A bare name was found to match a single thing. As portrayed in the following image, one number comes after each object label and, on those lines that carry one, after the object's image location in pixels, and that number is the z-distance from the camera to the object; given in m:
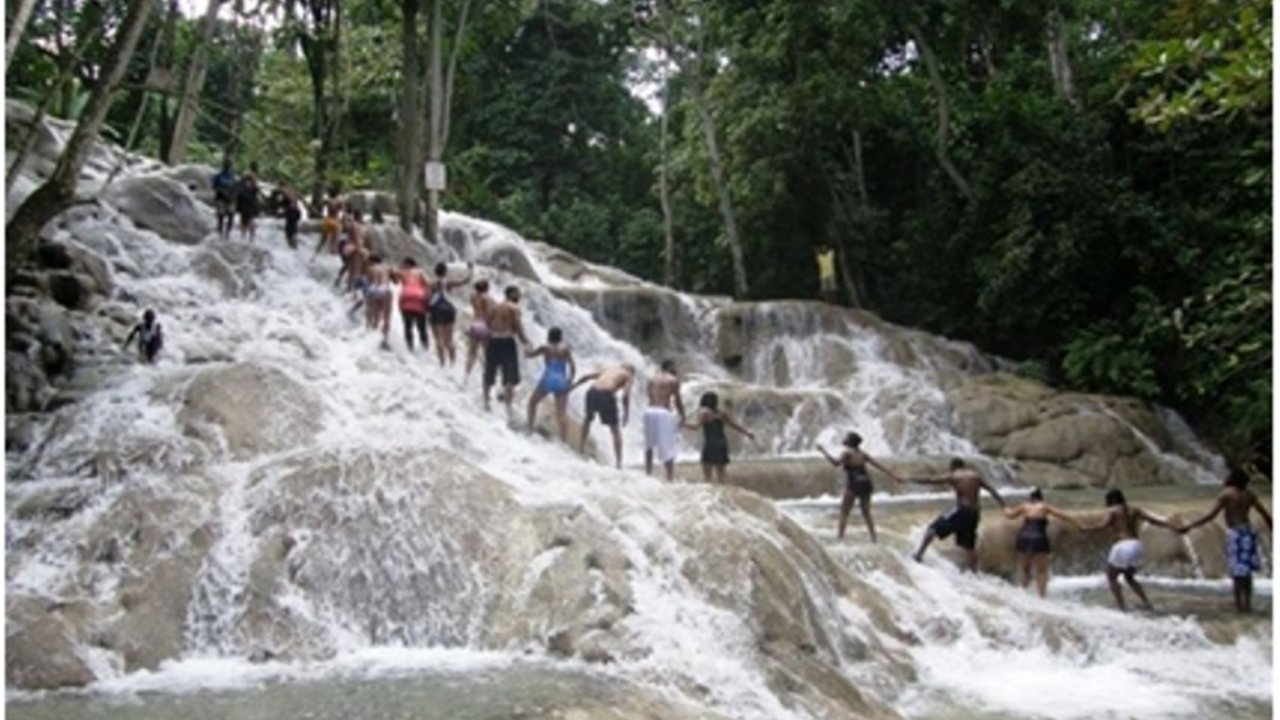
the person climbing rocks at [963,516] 11.18
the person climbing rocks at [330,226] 18.39
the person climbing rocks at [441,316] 14.58
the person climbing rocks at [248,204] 17.98
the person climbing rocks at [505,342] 13.18
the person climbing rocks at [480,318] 13.66
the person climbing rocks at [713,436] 12.48
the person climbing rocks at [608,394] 12.62
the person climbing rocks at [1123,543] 10.52
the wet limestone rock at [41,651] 6.98
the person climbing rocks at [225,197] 18.02
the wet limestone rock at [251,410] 10.61
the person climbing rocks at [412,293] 14.48
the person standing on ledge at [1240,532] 10.32
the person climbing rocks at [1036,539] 10.88
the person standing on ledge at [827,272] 25.83
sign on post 19.88
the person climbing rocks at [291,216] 18.38
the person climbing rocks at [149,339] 12.75
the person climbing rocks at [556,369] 12.55
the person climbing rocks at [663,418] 12.49
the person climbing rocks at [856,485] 11.73
